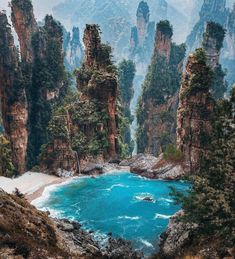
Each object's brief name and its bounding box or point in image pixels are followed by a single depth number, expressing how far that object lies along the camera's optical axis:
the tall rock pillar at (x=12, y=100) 65.19
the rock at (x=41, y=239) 20.56
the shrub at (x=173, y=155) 59.28
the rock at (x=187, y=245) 23.81
